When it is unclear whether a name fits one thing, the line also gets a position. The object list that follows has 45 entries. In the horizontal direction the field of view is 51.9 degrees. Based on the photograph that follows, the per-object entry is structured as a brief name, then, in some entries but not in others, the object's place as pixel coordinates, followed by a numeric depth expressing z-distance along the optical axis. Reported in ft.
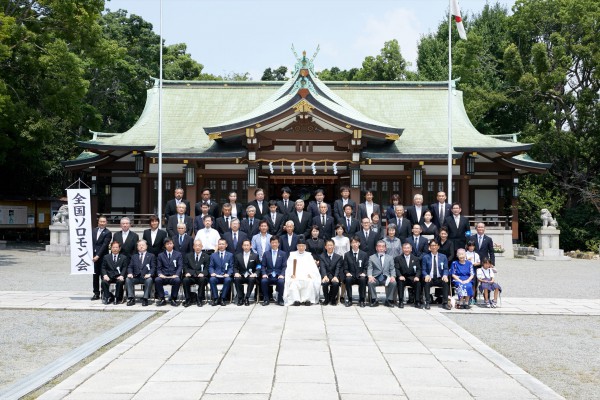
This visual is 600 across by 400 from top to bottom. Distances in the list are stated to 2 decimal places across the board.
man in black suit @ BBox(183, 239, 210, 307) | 35.91
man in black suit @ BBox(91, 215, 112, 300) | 38.01
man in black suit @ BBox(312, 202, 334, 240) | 40.93
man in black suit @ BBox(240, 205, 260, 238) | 40.96
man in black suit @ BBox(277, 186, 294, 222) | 43.26
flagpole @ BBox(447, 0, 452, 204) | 61.31
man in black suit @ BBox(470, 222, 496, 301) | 37.96
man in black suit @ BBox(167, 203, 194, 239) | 40.52
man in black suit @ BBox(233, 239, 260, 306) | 36.32
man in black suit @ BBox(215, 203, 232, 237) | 41.34
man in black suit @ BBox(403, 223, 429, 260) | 37.88
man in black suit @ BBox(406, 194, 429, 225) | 41.24
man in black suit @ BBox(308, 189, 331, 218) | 42.46
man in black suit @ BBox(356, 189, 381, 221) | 42.78
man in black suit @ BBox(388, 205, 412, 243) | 40.34
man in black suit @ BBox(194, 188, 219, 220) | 43.37
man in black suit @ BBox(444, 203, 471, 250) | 39.67
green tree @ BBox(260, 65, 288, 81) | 206.90
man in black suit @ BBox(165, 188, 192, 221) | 43.26
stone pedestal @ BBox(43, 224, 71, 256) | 74.49
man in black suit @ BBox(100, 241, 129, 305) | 36.14
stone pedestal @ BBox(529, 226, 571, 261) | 76.13
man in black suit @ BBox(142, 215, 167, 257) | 38.06
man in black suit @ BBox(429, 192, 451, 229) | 41.14
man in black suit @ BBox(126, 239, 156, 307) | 35.81
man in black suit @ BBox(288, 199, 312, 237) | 41.60
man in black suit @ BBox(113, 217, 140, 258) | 37.73
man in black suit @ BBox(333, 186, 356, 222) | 42.27
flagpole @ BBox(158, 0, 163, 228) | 67.62
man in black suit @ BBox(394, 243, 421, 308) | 36.42
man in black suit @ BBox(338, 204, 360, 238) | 40.98
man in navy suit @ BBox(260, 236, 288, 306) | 36.76
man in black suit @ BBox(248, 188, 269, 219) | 43.16
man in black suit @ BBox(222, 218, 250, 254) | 38.29
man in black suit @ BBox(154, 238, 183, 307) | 35.83
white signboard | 37.47
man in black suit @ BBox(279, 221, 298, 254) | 38.91
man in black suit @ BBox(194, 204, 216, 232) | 41.34
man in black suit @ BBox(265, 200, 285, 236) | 41.57
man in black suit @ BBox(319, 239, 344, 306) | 36.55
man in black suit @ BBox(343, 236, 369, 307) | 36.52
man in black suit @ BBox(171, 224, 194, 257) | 38.14
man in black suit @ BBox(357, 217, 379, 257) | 38.70
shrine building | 72.33
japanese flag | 60.75
